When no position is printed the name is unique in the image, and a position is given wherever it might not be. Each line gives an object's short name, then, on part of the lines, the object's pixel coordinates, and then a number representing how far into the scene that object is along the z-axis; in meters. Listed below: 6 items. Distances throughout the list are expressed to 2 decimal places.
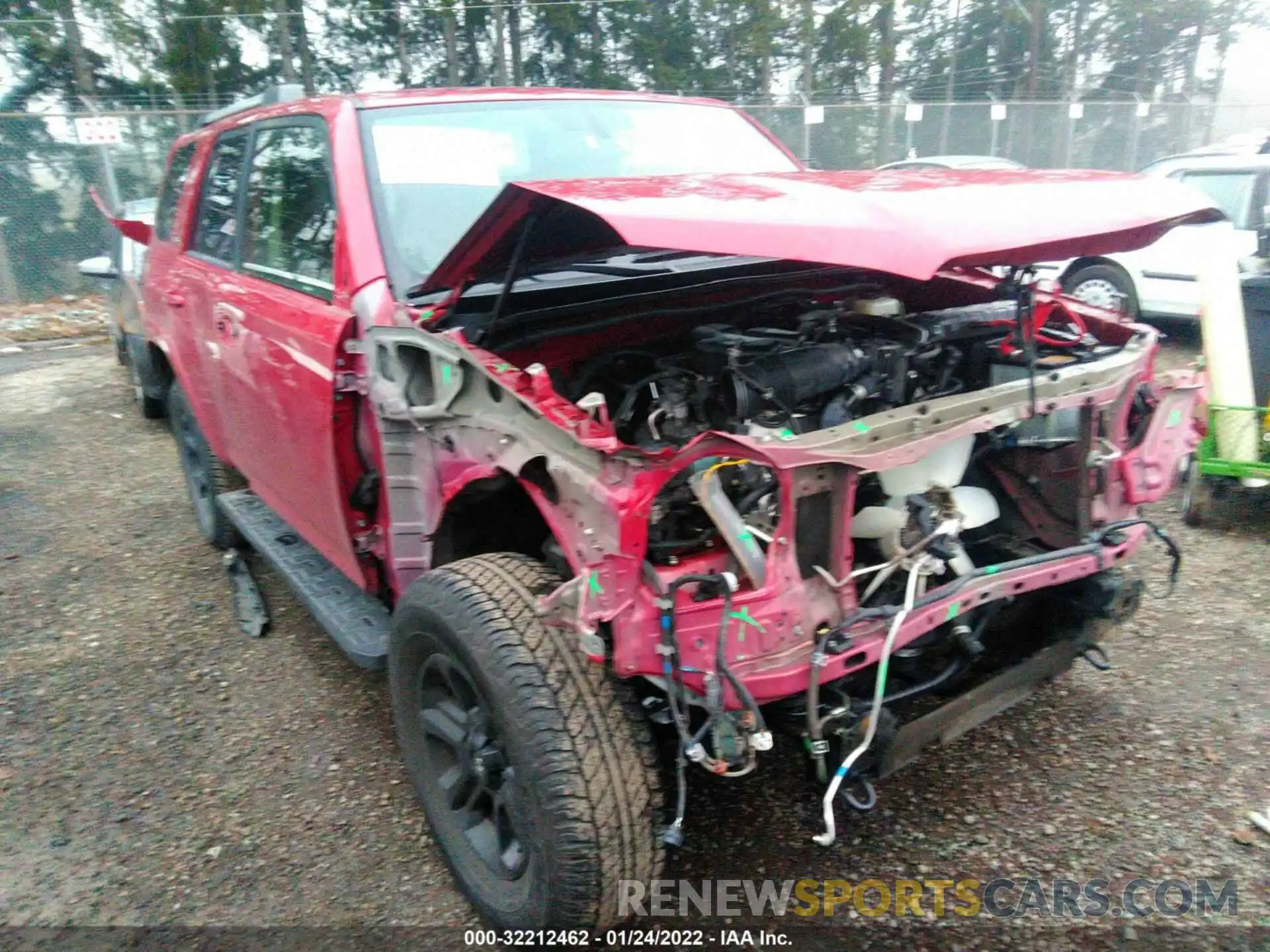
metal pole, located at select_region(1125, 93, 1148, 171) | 20.42
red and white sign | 11.37
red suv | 1.84
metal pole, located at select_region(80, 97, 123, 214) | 12.80
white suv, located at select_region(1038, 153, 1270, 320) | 7.41
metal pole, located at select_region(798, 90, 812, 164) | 16.77
